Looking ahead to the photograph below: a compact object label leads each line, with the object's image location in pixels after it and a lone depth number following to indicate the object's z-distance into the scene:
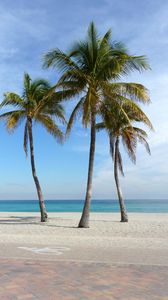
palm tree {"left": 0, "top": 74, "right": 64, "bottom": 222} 22.39
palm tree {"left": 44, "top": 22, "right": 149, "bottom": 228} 17.30
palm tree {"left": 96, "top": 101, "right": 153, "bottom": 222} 19.76
